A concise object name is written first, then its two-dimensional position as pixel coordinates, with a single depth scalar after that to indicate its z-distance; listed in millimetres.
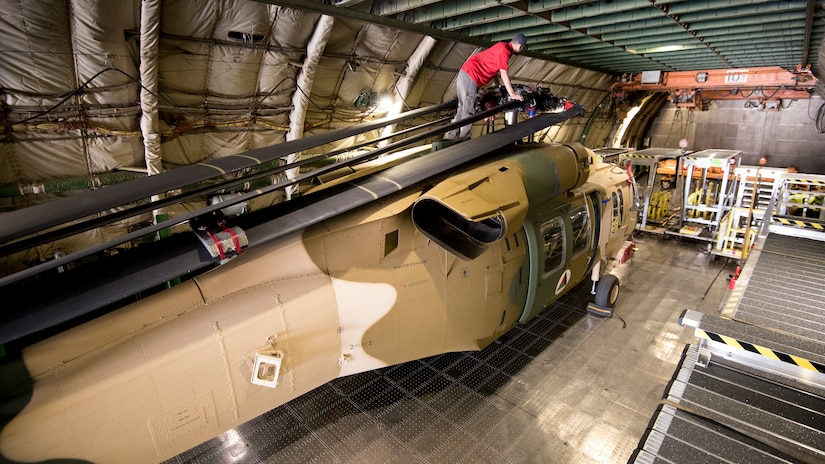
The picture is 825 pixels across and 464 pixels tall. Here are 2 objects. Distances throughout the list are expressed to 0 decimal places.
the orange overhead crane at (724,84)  13836
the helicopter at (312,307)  3102
